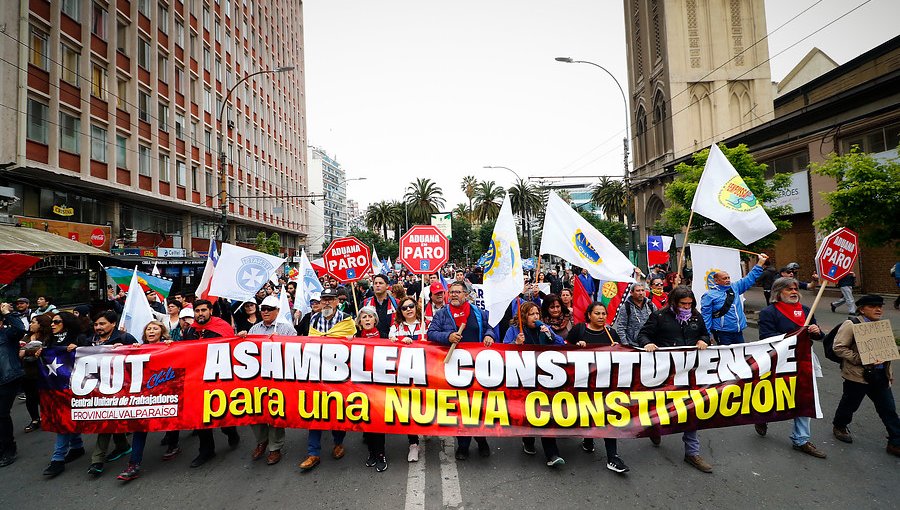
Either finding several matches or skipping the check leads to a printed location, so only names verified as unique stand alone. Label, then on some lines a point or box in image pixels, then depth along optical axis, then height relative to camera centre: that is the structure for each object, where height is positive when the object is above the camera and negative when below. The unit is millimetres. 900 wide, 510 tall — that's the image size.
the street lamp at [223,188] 18830 +3952
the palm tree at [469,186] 61531 +11940
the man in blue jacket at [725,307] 5934 -576
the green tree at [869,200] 9703 +1306
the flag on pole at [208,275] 8484 +143
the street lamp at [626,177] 17656 +3876
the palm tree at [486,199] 56312 +9226
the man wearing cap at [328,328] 4637 -628
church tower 32125 +13561
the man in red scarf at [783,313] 4996 -583
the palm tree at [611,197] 49125 +8016
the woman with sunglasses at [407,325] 5301 -601
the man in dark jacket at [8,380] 4852 -977
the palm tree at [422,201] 56375 +9334
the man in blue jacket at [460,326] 4691 -608
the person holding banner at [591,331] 4736 -677
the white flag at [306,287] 8961 -184
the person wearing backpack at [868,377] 4484 -1194
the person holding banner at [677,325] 4801 -646
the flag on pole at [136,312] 6723 -413
